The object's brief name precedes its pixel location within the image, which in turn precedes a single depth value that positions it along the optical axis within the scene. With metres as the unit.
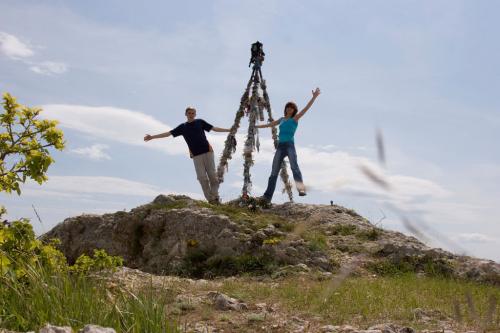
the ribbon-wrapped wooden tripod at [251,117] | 15.35
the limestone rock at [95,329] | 3.19
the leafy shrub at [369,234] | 13.05
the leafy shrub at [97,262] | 6.03
